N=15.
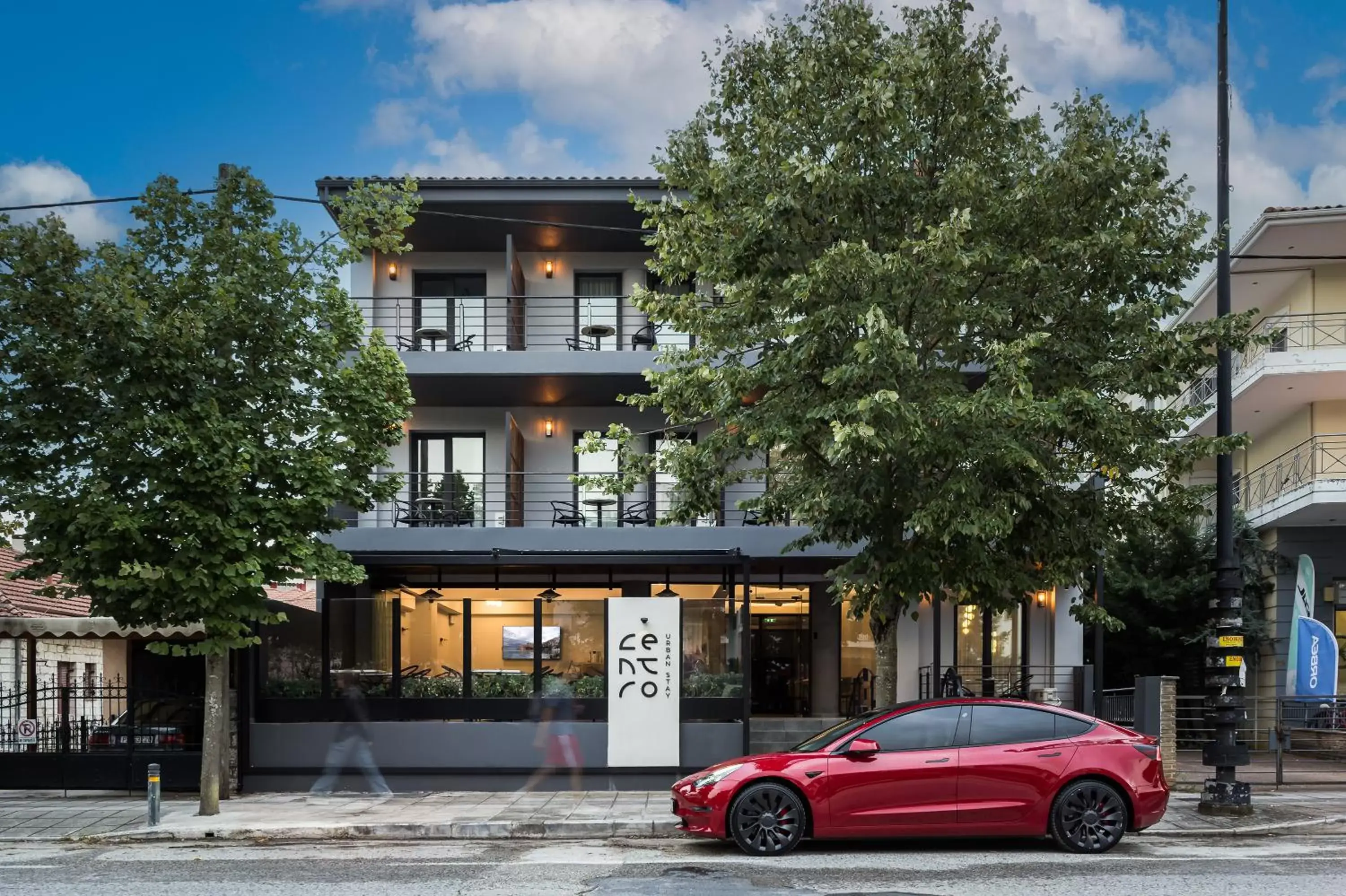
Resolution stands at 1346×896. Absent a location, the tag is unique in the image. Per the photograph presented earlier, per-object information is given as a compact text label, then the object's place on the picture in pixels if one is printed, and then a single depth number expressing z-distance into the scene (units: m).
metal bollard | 14.37
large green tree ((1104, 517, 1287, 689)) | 25.89
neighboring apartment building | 23.83
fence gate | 17.42
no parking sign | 17.53
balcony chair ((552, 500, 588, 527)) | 21.70
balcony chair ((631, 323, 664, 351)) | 22.11
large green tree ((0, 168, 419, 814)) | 14.45
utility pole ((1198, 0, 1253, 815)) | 14.95
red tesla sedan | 11.89
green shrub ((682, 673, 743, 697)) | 18.28
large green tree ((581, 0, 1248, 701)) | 13.95
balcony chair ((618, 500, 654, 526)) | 21.89
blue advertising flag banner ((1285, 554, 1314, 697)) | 21.17
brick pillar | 17.77
